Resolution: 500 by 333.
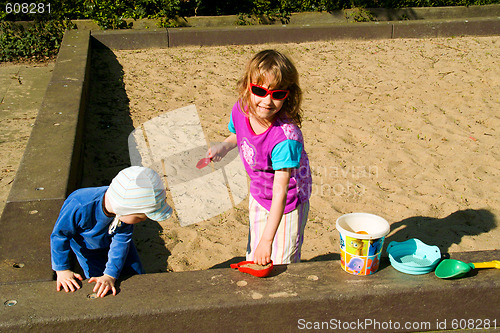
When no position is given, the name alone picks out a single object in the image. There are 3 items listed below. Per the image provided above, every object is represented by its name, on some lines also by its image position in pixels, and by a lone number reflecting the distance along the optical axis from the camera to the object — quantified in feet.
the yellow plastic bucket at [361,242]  7.41
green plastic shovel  7.52
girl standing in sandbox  7.67
